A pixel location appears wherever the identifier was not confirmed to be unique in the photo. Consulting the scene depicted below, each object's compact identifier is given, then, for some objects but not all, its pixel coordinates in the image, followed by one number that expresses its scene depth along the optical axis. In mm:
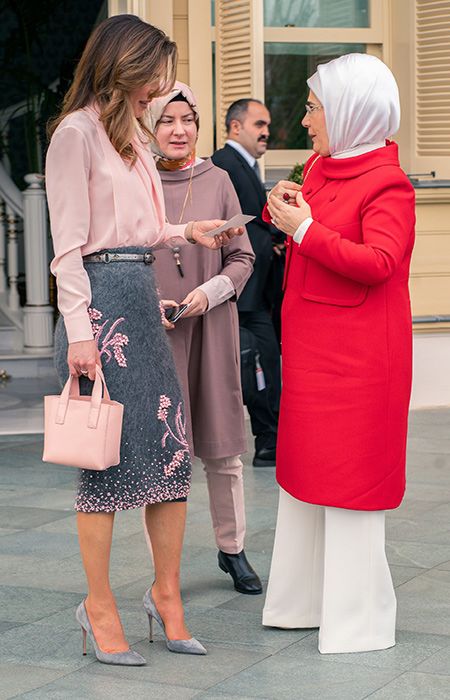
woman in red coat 3695
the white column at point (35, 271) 10531
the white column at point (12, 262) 10836
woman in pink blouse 3523
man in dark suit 6672
